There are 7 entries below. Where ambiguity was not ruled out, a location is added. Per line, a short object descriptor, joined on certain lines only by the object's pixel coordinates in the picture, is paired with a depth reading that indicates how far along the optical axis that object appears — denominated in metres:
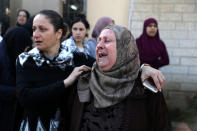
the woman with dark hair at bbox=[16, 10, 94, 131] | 2.15
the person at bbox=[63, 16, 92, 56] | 4.33
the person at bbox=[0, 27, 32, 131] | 2.83
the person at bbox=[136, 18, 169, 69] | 5.32
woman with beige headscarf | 1.97
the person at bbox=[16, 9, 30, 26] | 5.87
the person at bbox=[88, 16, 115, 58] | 4.40
